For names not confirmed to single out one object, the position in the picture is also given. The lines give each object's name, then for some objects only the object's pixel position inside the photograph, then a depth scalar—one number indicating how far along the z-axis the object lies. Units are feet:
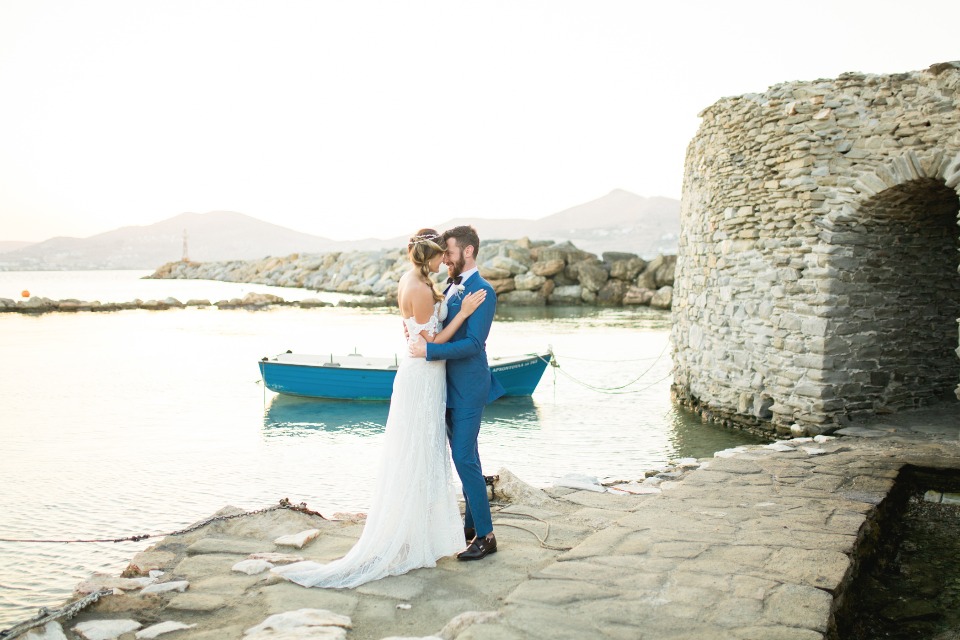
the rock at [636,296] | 123.95
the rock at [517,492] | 18.15
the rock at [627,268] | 130.72
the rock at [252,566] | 13.73
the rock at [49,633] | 10.68
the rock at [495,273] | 129.59
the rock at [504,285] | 127.65
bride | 13.29
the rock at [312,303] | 130.21
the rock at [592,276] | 128.57
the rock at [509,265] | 131.13
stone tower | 25.31
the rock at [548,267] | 130.34
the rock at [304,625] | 10.57
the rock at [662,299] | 118.21
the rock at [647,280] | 127.65
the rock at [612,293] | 125.90
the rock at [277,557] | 14.21
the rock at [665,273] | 127.75
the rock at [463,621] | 10.31
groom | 13.79
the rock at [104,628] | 11.04
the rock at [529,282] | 127.34
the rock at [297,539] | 15.39
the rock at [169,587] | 12.88
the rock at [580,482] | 20.03
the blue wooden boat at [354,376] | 44.96
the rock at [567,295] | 126.41
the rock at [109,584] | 12.92
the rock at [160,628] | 11.05
